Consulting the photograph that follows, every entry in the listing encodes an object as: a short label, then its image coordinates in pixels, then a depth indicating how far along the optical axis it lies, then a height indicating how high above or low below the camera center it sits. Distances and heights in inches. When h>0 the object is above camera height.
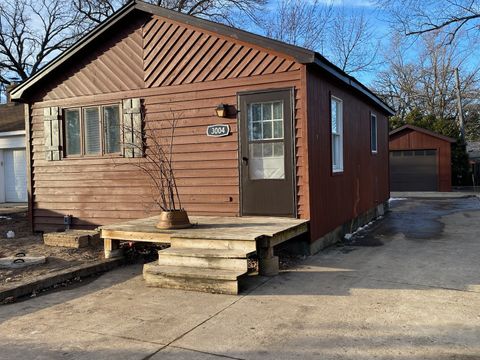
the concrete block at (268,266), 223.3 -45.1
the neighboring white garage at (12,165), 644.7 +20.6
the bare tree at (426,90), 1354.6 +249.9
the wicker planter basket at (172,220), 247.0 -24.3
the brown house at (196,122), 271.1 +36.7
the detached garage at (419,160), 881.5 +22.7
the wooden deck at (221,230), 219.9 -28.4
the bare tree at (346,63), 1066.1 +258.8
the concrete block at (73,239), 299.6 -40.5
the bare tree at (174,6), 901.8 +351.6
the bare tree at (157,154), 309.7 +15.4
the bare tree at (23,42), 1025.5 +315.2
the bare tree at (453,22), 547.2 +182.2
